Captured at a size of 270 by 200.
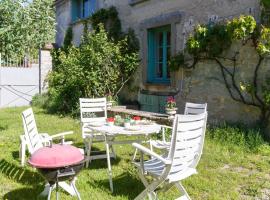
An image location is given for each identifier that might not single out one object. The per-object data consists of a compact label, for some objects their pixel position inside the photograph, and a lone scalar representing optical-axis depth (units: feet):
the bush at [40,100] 42.98
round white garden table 14.37
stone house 23.81
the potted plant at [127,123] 15.52
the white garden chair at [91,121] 17.06
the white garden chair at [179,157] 10.60
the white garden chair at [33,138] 12.98
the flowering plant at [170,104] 23.82
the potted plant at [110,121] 16.13
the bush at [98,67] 31.71
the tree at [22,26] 22.77
